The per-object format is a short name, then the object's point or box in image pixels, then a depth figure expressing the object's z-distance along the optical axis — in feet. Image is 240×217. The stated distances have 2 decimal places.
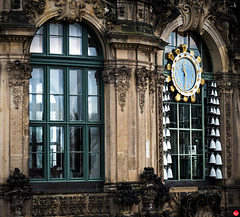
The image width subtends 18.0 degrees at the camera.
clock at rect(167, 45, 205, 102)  78.59
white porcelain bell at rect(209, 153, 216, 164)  81.24
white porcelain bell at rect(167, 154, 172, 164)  76.85
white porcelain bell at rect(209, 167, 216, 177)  81.15
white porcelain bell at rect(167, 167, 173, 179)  77.05
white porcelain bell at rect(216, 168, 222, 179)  81.35
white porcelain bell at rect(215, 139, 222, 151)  81.71
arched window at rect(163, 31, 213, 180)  77.71
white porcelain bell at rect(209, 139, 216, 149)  81.39
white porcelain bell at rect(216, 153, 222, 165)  81.51
